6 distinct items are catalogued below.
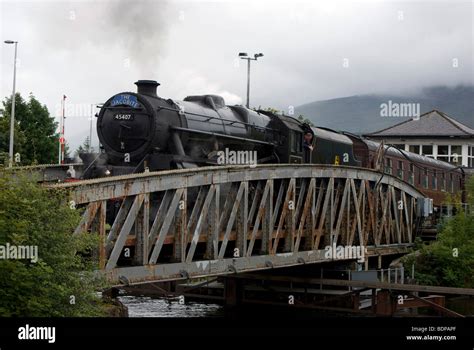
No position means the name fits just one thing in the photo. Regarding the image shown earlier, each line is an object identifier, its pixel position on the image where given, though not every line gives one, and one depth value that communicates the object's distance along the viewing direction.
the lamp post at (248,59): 40.37
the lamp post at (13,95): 40.84
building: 65.31
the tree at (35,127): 53.31
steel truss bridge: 17.16
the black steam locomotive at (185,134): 19.91
